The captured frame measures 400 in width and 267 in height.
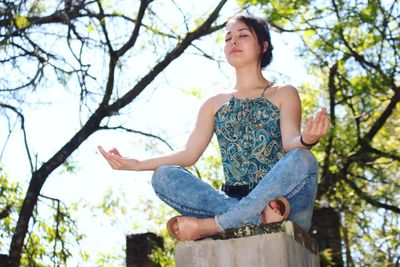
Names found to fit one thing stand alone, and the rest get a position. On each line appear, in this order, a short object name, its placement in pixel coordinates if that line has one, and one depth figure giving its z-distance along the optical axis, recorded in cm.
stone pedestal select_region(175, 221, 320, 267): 338
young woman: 346
